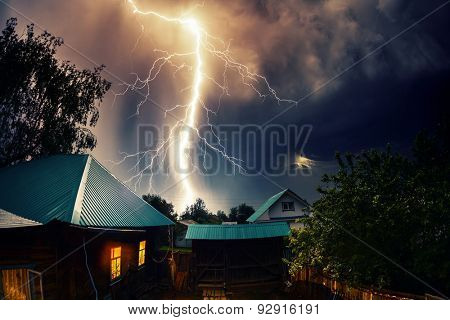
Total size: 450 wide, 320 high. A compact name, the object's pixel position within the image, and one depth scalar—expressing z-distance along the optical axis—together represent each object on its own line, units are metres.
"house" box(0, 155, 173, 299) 7.65
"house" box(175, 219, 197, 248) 30.37
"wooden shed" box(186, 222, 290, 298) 13.45
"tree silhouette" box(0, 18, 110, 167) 14.95
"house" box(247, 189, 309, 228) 25.56
